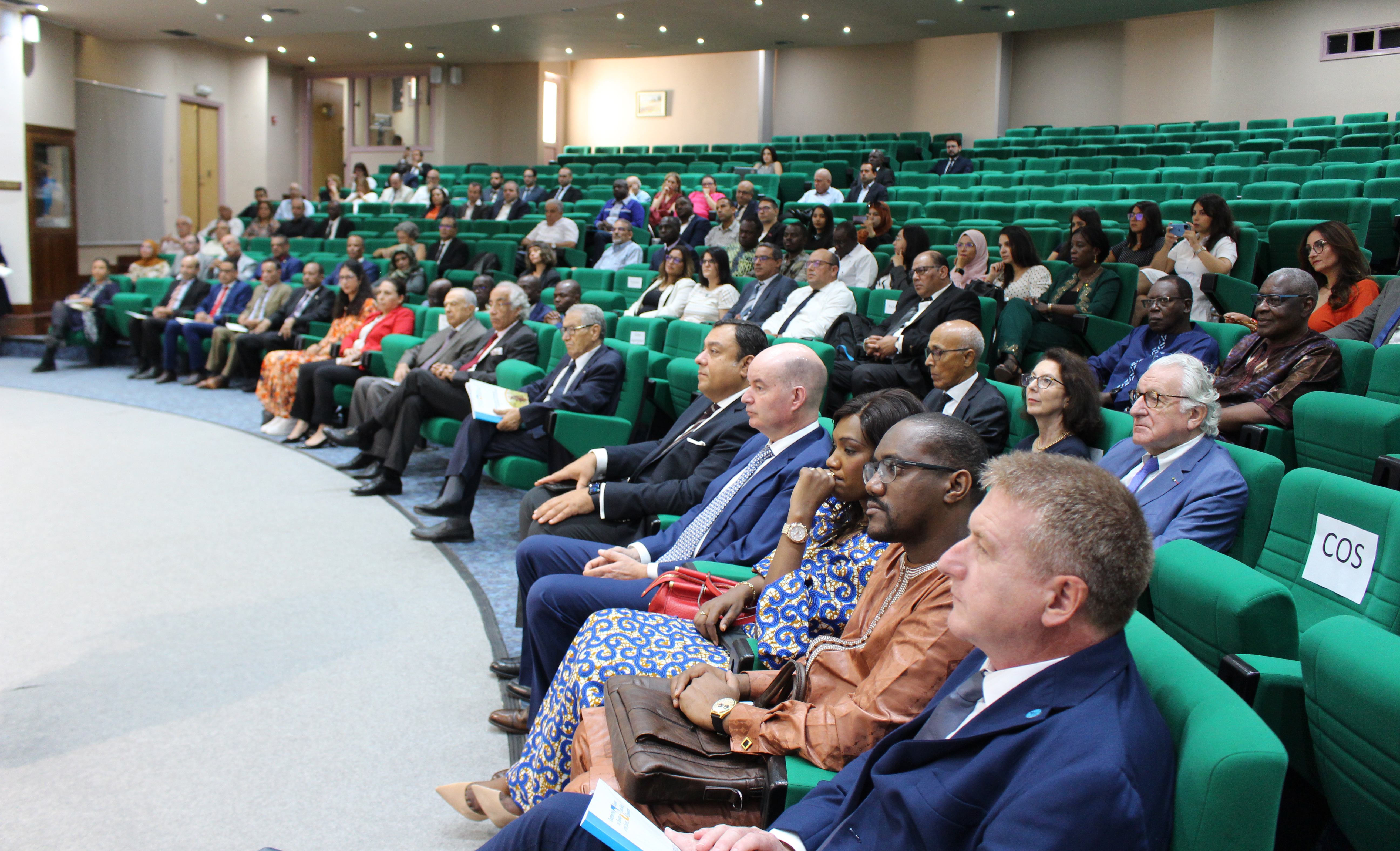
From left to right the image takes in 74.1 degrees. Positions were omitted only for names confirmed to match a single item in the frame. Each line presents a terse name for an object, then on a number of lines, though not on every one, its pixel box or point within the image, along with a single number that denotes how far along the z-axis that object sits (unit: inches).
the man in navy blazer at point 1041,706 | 36.4
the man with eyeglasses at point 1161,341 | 141.6
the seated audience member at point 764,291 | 213.5
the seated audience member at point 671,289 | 238.4
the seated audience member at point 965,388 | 122.7
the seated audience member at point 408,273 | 304.8
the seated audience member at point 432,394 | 181.5
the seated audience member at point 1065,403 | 106.2
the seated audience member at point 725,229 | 286.4
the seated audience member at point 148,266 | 382.0
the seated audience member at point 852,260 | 233.8
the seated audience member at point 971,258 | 201.2
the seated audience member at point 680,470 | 110.5
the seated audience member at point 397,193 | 502.3
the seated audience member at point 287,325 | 283.4
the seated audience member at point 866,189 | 343.0
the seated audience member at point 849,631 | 54.8
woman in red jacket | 225.1
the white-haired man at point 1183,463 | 82.7
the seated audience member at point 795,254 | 238.4
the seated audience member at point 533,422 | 154.4
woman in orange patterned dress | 237.8
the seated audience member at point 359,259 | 315.9
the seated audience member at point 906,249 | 214.1
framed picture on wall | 685.3
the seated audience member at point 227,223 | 445.7
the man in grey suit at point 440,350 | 202.4
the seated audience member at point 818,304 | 199.9
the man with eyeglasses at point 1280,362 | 120.5
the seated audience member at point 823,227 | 257.3
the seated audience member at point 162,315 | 314.7
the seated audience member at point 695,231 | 305.3
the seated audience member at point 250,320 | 296.2
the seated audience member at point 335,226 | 419.2
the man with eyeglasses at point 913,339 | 169.9
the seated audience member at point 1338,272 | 153.2
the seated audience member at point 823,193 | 355.3
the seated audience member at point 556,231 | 342.3
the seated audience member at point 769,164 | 440.8
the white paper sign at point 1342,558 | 66.6
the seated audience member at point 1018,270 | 190.4
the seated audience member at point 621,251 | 307.9
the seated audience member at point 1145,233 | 200.5
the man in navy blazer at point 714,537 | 85.1
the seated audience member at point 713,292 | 229.0
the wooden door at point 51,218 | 405.7
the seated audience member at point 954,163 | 416.8
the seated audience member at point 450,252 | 328.2
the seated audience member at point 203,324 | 305.0
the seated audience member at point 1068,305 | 174.7
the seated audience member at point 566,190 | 425.4
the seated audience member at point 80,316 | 327.6
